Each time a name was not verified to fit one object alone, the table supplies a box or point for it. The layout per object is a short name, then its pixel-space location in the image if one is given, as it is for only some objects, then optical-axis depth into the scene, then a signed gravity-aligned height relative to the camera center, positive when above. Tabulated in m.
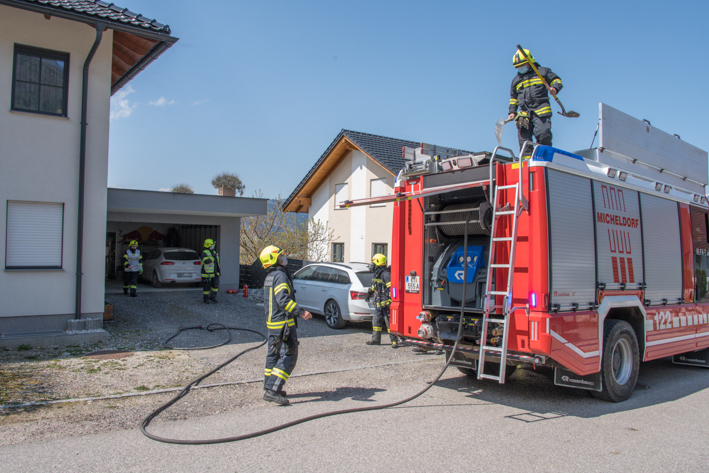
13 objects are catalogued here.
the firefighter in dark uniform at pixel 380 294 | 10.01 -0.63
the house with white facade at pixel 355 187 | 20.44 +3.31
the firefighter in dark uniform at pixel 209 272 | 13.82 -0.32
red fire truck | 5.52 +0.05
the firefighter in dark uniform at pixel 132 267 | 14.55 -0.22
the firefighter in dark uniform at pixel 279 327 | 5.96 -0.78
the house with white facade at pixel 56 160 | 9.09 +1.82
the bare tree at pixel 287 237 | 22.02 +1.07
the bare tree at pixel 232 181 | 26.98 +4.25
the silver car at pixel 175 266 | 16.39 -0.21
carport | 14.13 +1.31
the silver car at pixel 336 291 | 11.24 -0.69
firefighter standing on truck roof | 7.76 +2.55
